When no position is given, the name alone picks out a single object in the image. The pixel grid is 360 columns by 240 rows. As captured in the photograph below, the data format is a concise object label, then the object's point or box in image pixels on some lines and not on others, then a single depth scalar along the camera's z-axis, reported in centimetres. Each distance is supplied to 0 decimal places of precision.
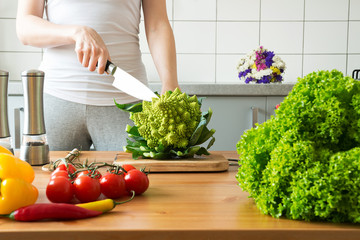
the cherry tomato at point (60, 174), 82
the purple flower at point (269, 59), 252
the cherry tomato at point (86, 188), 76
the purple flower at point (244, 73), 255
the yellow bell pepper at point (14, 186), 68
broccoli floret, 110
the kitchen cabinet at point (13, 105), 232
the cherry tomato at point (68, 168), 88
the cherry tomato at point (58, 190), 75
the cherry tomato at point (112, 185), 79
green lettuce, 62
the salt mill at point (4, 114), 108
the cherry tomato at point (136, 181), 82
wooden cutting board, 107
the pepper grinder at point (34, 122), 111
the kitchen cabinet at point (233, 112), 232
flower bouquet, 246
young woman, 147
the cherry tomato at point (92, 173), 80
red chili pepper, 66
